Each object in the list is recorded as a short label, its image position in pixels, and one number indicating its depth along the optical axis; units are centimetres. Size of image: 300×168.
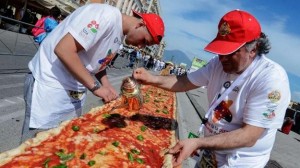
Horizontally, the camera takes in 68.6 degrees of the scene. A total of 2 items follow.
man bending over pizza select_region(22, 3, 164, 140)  205
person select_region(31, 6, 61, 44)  571
